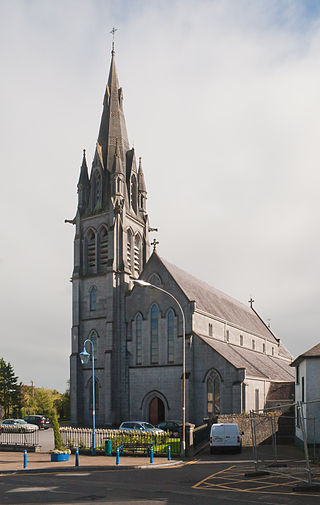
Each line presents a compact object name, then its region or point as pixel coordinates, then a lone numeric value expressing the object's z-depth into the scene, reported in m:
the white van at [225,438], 31.08
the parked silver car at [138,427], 35.49
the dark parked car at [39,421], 60.65
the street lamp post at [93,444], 31.16
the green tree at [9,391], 77.56
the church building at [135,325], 46.97
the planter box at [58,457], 28.20
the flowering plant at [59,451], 28.27
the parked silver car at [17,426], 46.12
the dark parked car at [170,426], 40.20
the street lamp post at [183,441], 30.00
